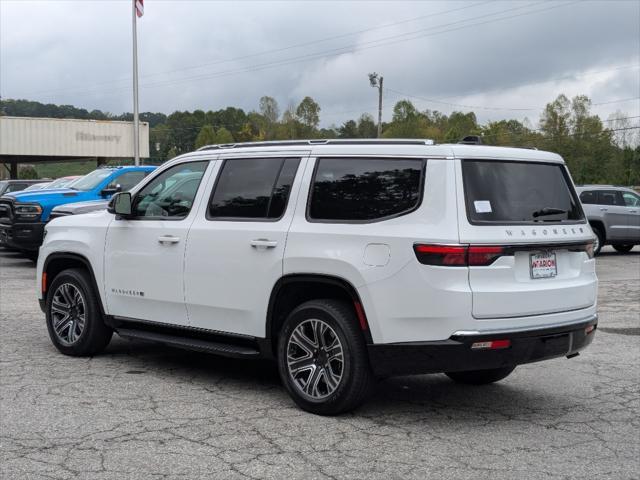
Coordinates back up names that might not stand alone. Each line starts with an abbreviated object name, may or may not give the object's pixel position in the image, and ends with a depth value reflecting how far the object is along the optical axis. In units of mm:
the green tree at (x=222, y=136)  113919
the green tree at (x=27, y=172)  88794
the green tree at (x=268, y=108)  122375
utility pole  54441
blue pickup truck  15562
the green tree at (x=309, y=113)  109000
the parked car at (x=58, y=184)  17834
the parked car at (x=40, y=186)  19531
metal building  42531
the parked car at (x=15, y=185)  23969
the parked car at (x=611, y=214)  21484
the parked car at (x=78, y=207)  14234
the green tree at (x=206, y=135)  112275
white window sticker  5438
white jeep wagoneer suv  5328
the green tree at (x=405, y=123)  97950
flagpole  32156
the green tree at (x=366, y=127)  110156
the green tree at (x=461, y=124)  101362
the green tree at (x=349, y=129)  107738
